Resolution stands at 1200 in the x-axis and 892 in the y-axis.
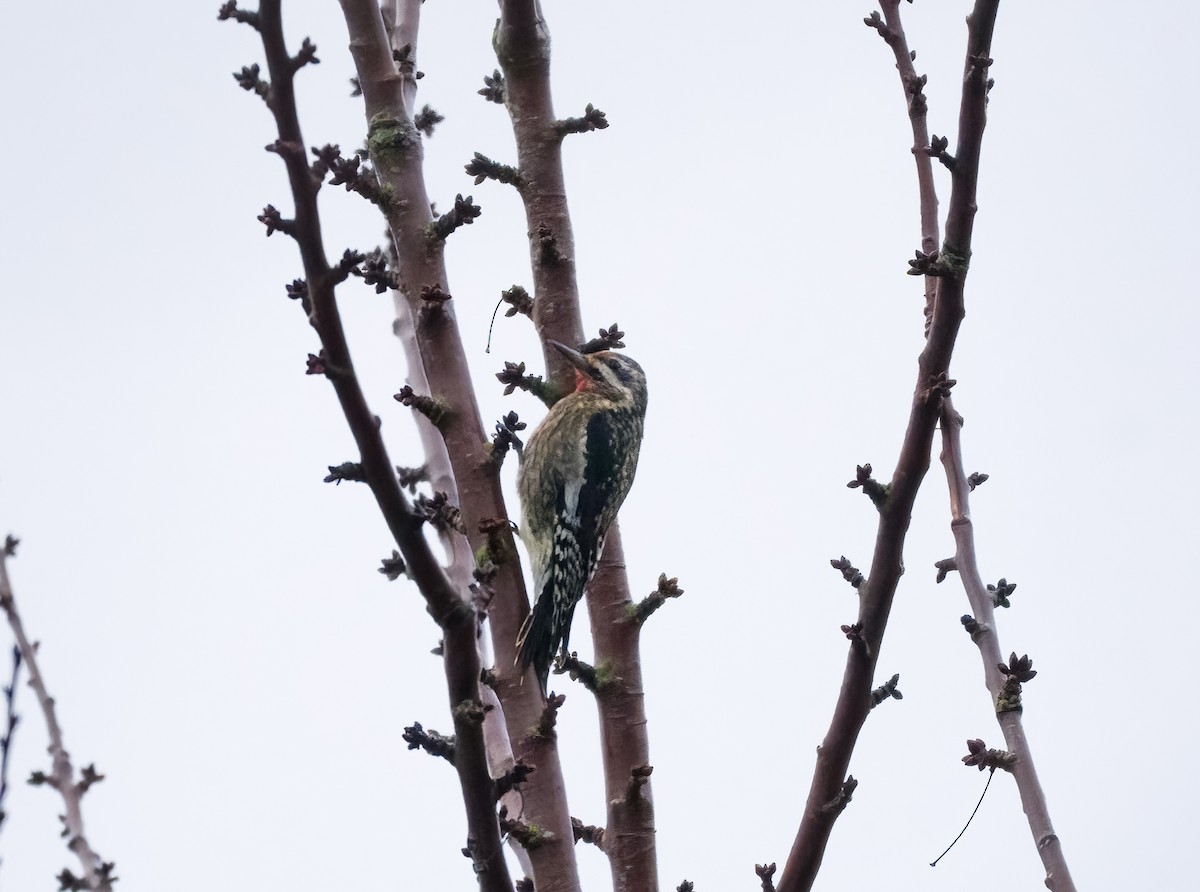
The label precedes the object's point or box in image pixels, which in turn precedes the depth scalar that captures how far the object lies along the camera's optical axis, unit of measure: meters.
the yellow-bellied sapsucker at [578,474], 9.41
